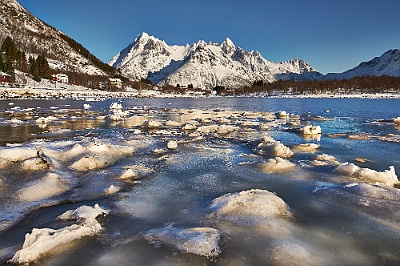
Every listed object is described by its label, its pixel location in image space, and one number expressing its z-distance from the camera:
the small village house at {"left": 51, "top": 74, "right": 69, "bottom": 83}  109.06
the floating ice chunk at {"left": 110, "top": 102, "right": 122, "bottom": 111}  31.81
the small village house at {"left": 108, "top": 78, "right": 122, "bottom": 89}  131.20
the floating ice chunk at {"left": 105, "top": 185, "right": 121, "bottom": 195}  6.17
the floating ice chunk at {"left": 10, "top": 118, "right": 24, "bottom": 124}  17.67
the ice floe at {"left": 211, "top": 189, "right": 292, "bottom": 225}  4.86
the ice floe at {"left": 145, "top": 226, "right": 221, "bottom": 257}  3.81
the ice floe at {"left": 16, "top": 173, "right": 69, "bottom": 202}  5.83
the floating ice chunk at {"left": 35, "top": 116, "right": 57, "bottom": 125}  18.26
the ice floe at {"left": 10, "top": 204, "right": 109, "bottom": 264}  3.55
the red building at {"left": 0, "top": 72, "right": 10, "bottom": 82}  72.25
